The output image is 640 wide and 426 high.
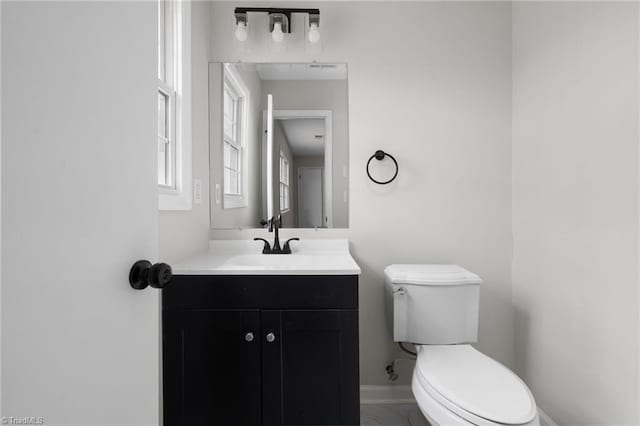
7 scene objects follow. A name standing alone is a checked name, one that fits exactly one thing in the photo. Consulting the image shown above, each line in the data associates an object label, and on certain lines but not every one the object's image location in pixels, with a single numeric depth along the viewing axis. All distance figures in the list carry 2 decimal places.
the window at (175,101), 1.54
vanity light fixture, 1.81
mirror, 1.93
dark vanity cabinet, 1.34
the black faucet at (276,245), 1.84
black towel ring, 1.88
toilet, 1.08
